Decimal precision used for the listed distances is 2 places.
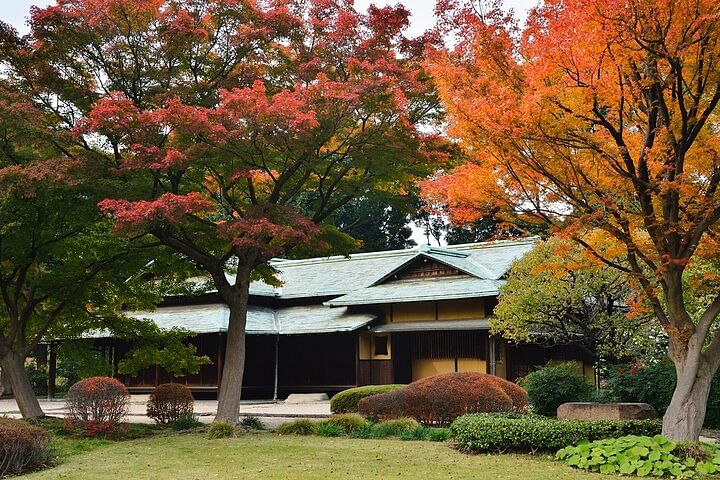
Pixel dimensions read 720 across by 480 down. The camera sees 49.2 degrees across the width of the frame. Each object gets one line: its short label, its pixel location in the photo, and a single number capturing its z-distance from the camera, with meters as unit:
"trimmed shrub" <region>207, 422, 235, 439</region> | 16.44
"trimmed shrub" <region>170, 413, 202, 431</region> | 18.16
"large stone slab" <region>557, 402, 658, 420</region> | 15.11
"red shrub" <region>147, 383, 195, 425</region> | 19.23
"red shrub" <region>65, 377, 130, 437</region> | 16.86
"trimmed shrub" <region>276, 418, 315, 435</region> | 16.98
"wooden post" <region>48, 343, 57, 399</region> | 34.88
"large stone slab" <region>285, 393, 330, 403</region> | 31.14
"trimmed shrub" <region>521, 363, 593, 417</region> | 19.22
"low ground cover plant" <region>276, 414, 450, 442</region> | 15.83
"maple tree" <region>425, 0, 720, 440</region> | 10.35
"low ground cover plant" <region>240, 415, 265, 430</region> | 18.05
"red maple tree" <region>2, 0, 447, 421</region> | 15.60
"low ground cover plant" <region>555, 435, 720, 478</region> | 10.71
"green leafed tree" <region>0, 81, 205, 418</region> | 16.12
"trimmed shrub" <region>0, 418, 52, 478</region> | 12.09
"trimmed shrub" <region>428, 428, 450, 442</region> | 15.55
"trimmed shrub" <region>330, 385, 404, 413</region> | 21.62
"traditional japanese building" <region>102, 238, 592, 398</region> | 28.95
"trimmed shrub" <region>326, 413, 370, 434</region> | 16.86
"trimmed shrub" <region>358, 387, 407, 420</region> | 17.58
